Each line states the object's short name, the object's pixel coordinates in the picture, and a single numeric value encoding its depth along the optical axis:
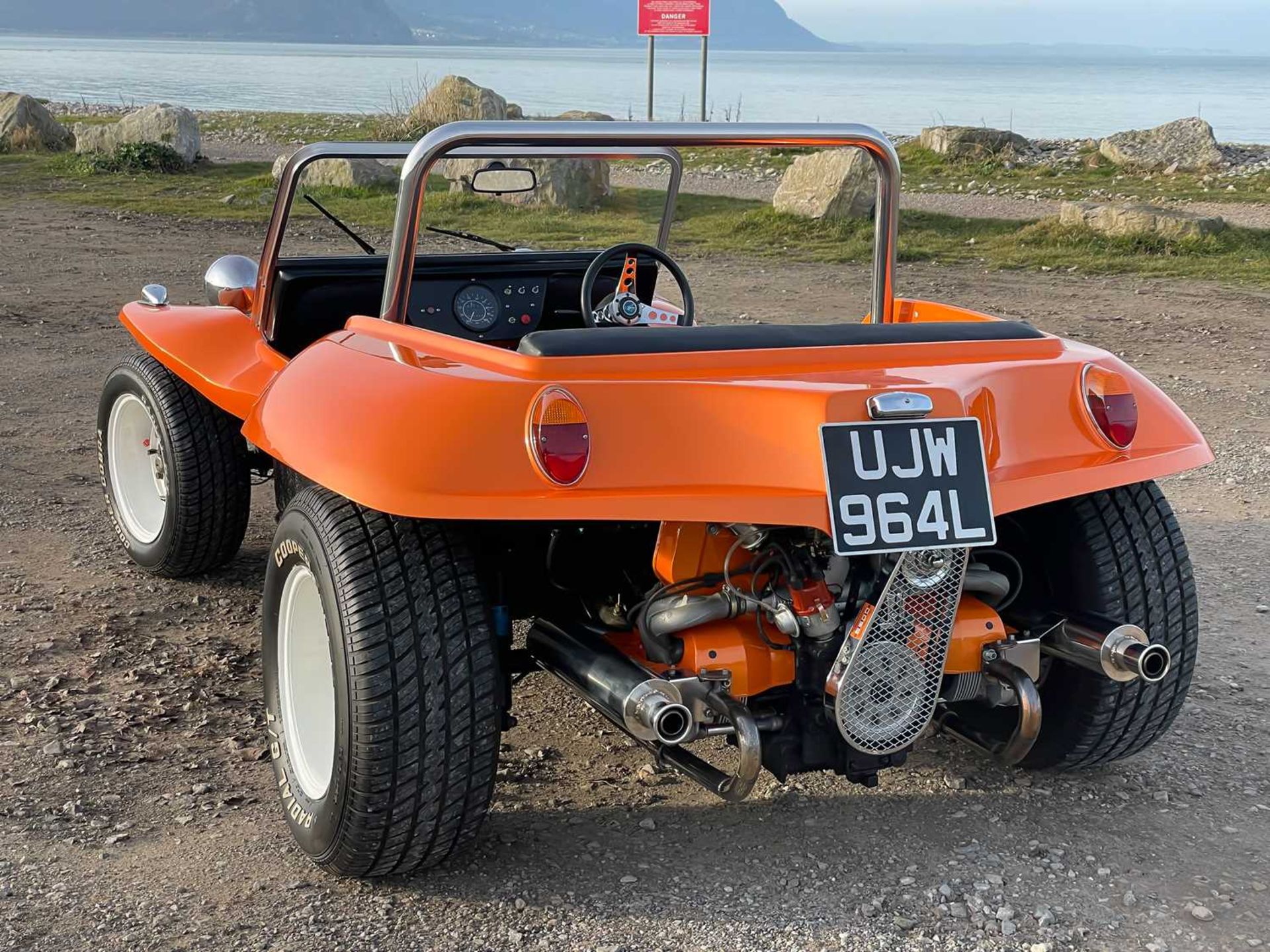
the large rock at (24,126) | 21.02
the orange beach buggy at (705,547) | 2.84
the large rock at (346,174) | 16.67
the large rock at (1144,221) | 13.64
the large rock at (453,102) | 21.31
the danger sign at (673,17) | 21.14
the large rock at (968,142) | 20.95
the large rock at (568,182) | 15.64
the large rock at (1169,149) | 20.41
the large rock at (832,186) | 14.63
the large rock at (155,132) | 19.39
